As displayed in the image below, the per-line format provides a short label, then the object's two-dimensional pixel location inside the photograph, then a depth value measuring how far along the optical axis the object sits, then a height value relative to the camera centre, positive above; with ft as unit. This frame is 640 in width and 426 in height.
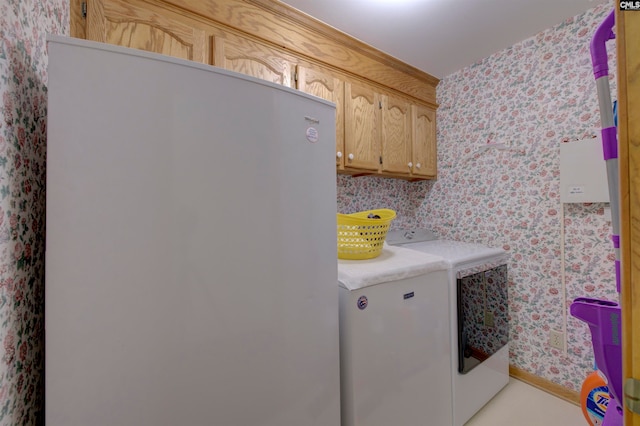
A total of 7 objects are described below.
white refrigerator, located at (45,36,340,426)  1.73 -0.20
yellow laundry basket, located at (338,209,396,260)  4.34 -0.32
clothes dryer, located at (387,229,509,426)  4.67 -2.19
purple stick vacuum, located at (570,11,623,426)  2.07 -0.77
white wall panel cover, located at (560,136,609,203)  5.03 +0.86
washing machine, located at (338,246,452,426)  3.32 -1.79
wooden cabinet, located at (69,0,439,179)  3.75 +2.92
